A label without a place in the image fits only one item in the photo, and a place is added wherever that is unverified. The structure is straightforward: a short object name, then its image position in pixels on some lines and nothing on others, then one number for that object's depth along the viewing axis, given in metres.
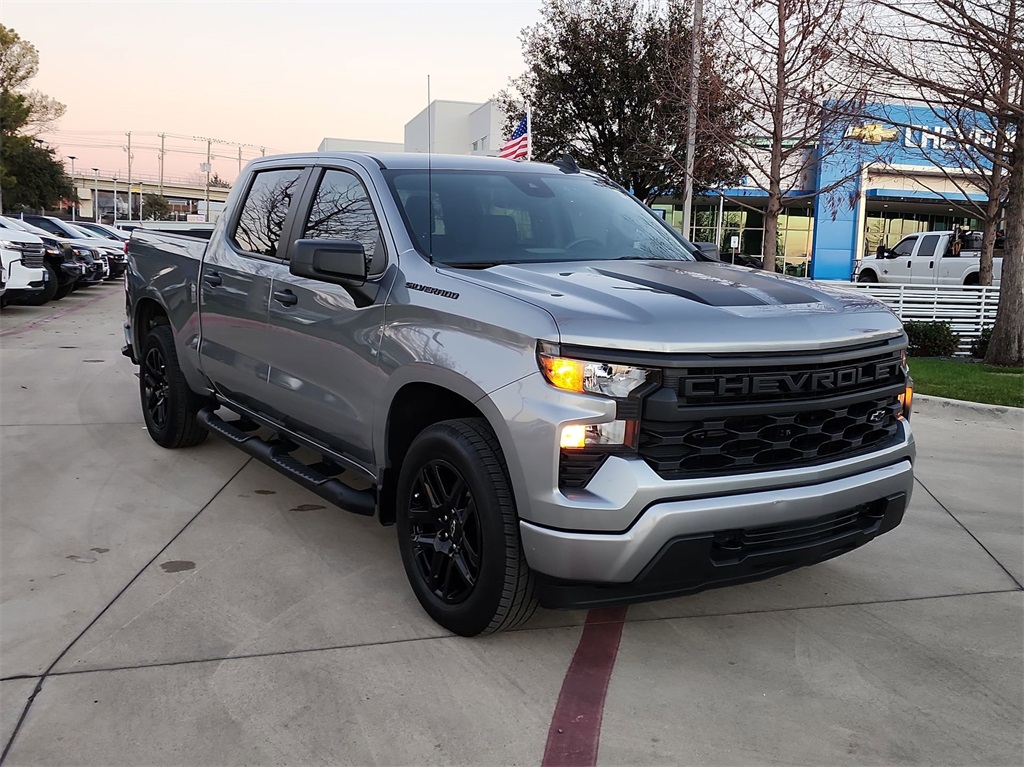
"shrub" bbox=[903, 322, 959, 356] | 13.33
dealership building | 35.06
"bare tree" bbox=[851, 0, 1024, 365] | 10.18
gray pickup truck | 3.09
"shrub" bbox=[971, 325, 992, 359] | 13.58
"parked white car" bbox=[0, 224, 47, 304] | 15.11
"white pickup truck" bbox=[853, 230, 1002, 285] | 23.55
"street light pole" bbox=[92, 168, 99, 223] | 118.28
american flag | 16.50
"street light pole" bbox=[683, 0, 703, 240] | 14.77
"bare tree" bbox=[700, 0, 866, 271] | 12.45
